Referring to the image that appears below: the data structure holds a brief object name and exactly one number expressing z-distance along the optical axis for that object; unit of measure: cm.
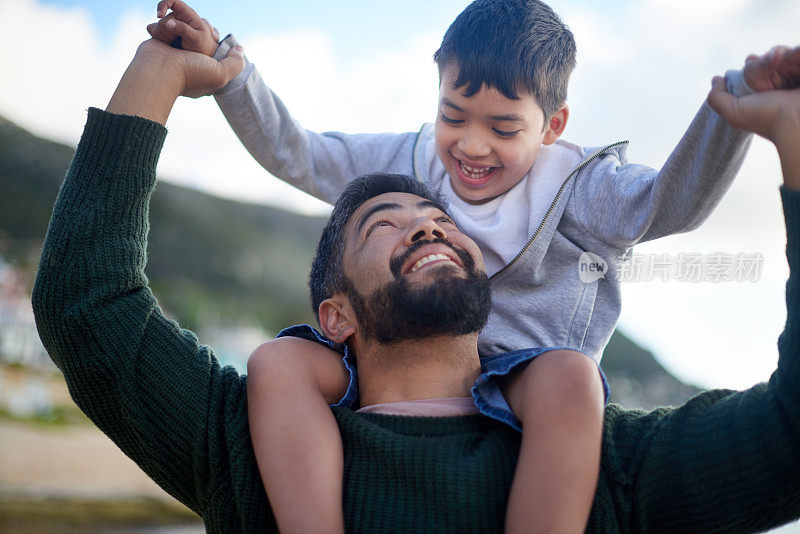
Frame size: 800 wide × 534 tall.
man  124
